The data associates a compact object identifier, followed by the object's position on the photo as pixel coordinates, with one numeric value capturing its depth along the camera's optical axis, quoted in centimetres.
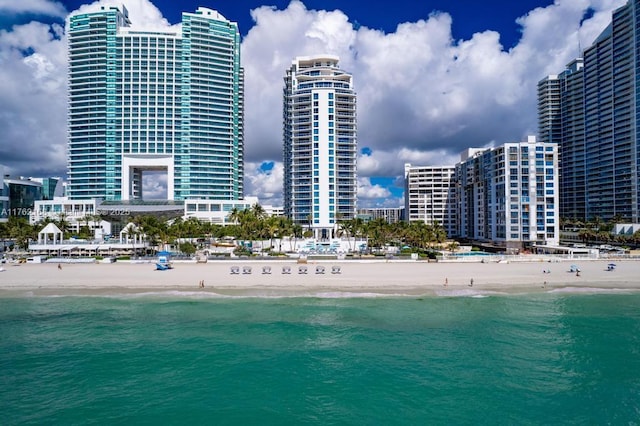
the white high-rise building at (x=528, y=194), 9394
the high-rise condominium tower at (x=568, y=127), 14025
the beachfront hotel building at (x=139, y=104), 13162
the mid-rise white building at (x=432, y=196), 13988
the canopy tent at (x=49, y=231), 7762
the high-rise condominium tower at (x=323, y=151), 11406
